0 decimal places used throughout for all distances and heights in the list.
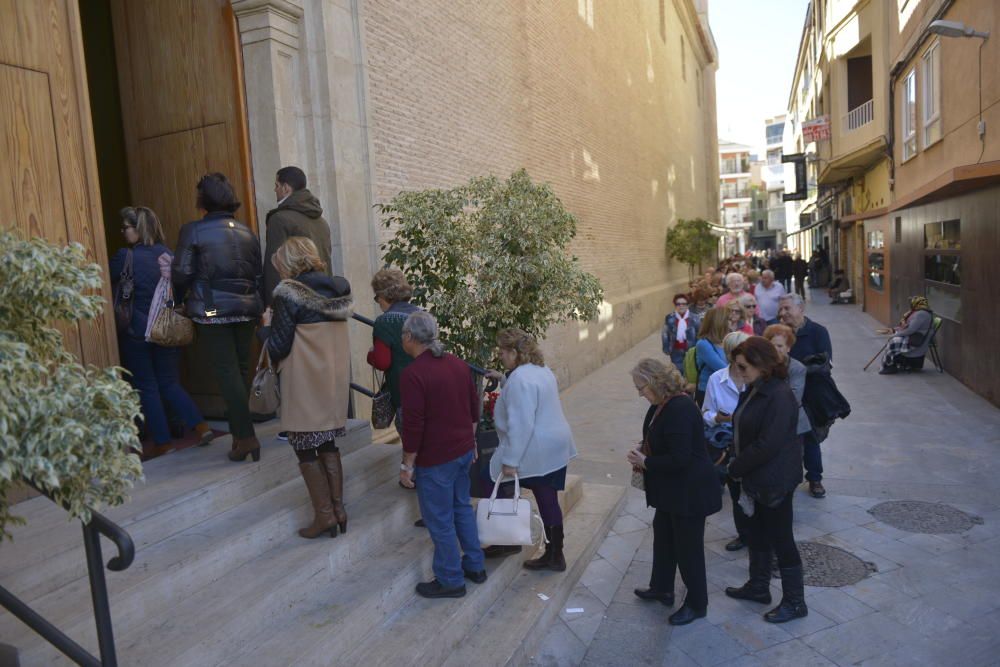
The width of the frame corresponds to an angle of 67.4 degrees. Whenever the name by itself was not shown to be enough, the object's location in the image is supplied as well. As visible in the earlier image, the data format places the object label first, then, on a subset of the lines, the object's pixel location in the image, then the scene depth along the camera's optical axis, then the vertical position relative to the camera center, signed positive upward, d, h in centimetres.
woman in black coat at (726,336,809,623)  436 -121
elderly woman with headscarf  1171 -159
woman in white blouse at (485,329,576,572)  463 -103
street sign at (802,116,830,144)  2561 +392
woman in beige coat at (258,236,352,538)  428 -51
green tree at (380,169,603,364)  595 +3
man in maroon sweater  410 -91
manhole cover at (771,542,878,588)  504 -226
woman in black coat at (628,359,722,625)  433 -128
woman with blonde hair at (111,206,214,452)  518 -22
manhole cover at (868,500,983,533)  580 -224
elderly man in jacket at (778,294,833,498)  651 -94
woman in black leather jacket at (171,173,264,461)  489 -1
